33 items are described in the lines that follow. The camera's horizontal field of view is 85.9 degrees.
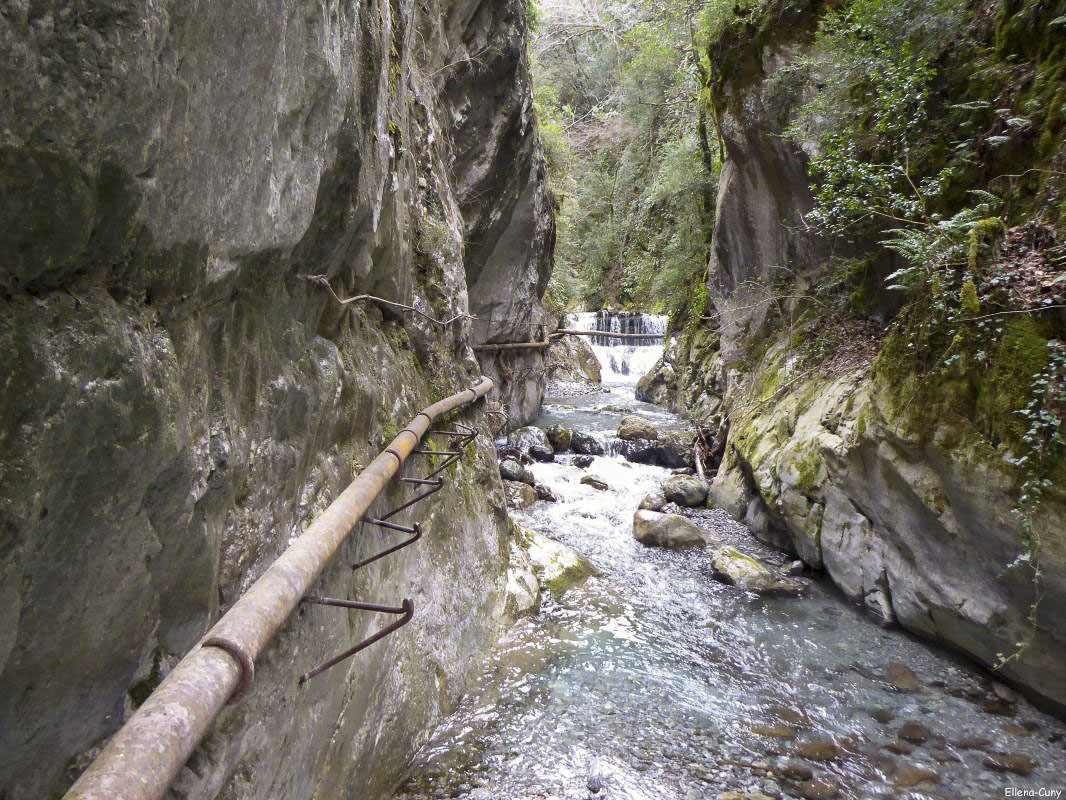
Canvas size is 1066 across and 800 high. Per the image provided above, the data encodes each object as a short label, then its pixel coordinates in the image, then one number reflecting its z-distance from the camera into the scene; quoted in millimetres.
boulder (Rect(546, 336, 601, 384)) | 20328
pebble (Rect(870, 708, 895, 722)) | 4030
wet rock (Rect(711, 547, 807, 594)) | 5905
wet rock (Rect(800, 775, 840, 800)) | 3365
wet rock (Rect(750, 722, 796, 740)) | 3873
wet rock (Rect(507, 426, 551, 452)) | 11617
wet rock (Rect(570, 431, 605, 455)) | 11344
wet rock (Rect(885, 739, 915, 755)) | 3703
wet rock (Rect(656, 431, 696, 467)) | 10336
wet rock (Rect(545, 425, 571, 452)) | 11727
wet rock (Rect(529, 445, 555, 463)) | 11086
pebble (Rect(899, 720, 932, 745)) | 3803
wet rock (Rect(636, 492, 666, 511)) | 8244
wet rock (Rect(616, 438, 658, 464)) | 10641
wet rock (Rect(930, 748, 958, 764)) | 3609
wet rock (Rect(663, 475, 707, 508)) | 8516
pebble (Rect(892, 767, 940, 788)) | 3451
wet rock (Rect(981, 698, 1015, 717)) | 3938
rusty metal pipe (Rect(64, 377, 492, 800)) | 1135
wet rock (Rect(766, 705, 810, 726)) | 4027
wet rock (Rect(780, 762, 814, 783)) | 3498
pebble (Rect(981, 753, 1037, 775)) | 3480
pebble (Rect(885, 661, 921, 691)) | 4344
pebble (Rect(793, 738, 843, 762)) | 3678
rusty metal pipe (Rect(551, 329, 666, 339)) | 18684
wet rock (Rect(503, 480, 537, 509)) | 8453
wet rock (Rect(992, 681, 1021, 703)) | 4031
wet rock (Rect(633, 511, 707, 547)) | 7004
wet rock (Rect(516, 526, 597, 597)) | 5914
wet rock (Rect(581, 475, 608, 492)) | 9203
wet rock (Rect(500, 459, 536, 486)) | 9125
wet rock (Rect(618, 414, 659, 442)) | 11203
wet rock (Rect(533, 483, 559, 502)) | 8805
